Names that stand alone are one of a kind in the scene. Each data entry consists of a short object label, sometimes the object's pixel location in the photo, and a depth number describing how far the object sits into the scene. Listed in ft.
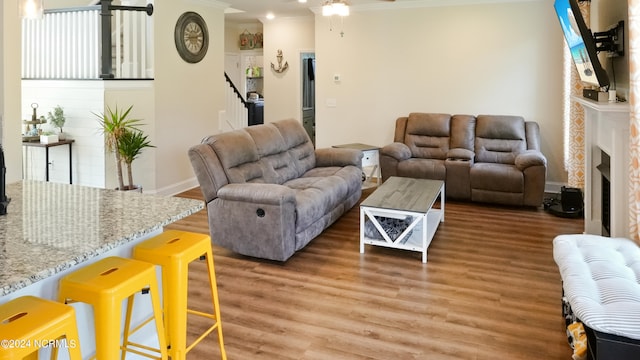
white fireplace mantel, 9.88
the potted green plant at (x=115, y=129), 16.51
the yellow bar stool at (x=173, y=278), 6.15
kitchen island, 4.83
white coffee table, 12.41
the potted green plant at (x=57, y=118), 17.90
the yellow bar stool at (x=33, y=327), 4.12
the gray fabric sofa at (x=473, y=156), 17.63
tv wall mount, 10.64
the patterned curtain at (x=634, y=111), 8.29
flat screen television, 9.77
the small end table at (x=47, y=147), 16.90
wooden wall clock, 19.95
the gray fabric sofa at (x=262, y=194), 11.89
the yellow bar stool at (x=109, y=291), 5.06
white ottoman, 5.85
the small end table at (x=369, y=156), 20.52
